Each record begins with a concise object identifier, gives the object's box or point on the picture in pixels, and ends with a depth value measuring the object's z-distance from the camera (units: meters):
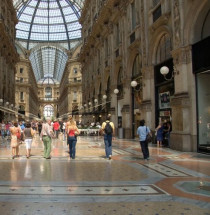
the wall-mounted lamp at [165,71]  13.00
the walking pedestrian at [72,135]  10.59
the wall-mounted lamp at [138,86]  19.50
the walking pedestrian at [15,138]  11.18
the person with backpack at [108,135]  10.41
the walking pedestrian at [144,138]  10.24
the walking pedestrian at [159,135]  14.66
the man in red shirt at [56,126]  23.38
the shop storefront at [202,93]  11.69
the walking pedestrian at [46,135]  10.69
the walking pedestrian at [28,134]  11.20
